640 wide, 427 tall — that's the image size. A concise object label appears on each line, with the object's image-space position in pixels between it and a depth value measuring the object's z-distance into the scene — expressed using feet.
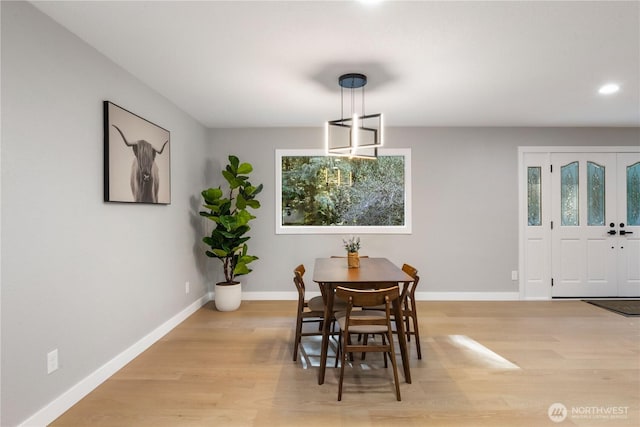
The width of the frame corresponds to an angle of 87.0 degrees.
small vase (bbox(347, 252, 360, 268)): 10.23
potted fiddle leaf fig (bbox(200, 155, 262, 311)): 13.55
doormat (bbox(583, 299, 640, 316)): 13.66
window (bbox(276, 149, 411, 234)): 16.11
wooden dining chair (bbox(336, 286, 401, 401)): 7.34
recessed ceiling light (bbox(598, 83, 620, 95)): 10.57
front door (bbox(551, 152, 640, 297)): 15.81
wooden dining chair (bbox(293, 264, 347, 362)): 9.43
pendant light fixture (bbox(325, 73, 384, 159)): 9.21
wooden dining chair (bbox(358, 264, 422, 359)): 9.39
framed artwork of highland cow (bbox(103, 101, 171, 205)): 8.38
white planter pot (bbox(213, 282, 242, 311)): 13.93
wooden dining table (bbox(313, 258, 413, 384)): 8.09
